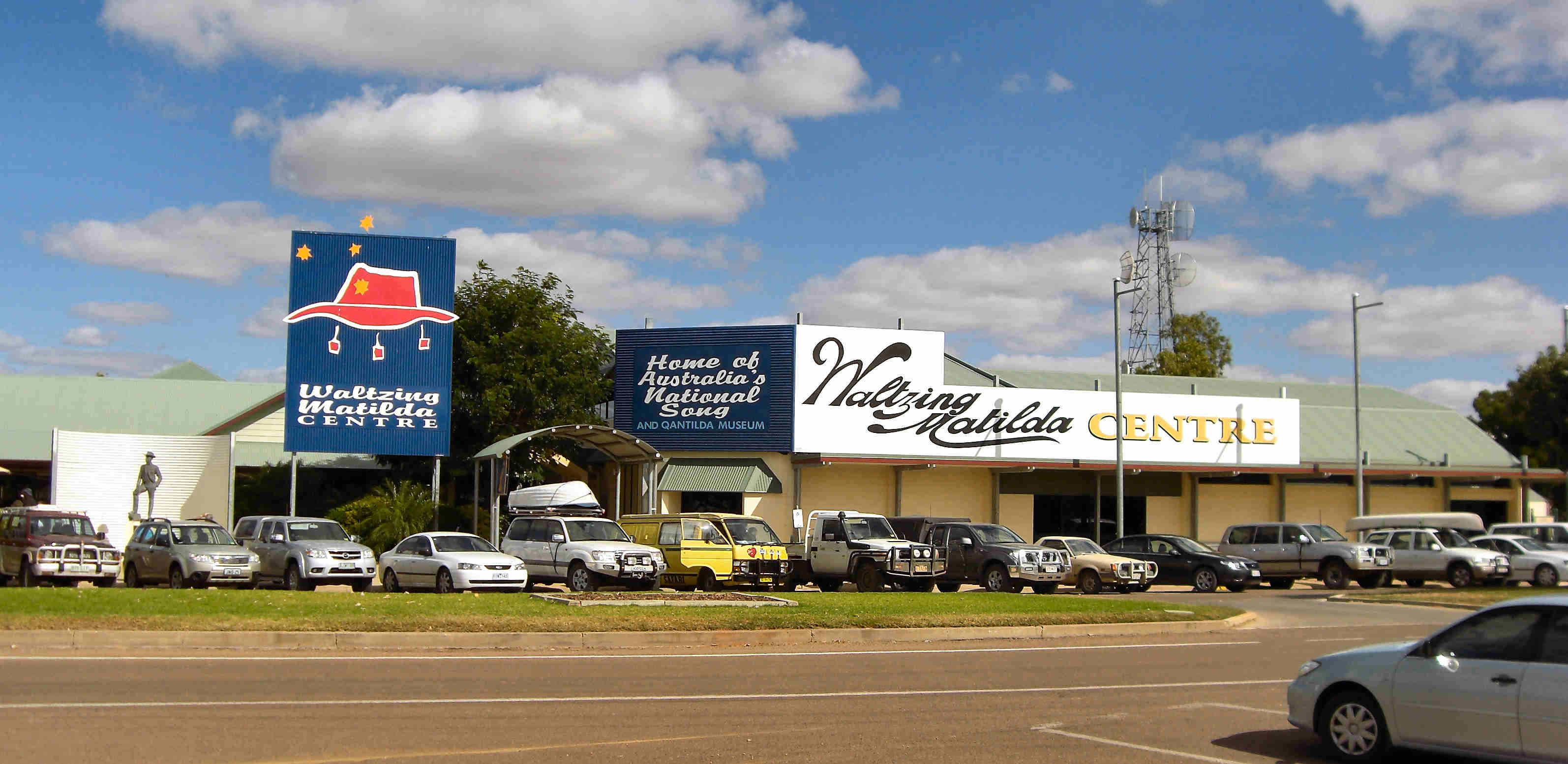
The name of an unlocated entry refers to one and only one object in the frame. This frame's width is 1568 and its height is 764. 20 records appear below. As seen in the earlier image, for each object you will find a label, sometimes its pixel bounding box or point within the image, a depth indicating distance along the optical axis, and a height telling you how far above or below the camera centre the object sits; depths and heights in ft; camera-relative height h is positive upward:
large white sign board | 131.23 +7.16
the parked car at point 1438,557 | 105.09 -5.13
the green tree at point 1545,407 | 180.96 +11.49
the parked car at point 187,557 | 83.76 -4.81
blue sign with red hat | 114.52 +11.51
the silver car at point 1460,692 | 28.45 -4.39
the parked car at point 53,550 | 81.87 -4.33
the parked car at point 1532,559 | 105.70 -5.23
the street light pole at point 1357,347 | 136.36 +14.32
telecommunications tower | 197.98 +35.84
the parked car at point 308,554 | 86.12 -4.67
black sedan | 102.78 -5.59
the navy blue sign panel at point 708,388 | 130.52 +9.32
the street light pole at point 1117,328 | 124.98 +14.71
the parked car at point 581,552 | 84.94 -4.38
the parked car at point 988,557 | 94.07 -4.85
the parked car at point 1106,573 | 98.58 -6.12
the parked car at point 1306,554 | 106.22 -5.04
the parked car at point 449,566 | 81.82 -5.11
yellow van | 90.79 -4.44
